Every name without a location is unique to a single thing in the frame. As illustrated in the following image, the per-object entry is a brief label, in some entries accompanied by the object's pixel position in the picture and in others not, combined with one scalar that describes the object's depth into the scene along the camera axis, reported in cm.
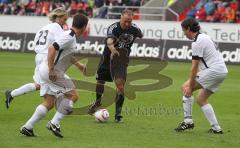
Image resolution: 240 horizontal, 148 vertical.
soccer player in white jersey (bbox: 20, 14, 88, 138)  1138
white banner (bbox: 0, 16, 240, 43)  3350
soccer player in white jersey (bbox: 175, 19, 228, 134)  1237
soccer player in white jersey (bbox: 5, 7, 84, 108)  1274
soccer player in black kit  1441
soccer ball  1385
